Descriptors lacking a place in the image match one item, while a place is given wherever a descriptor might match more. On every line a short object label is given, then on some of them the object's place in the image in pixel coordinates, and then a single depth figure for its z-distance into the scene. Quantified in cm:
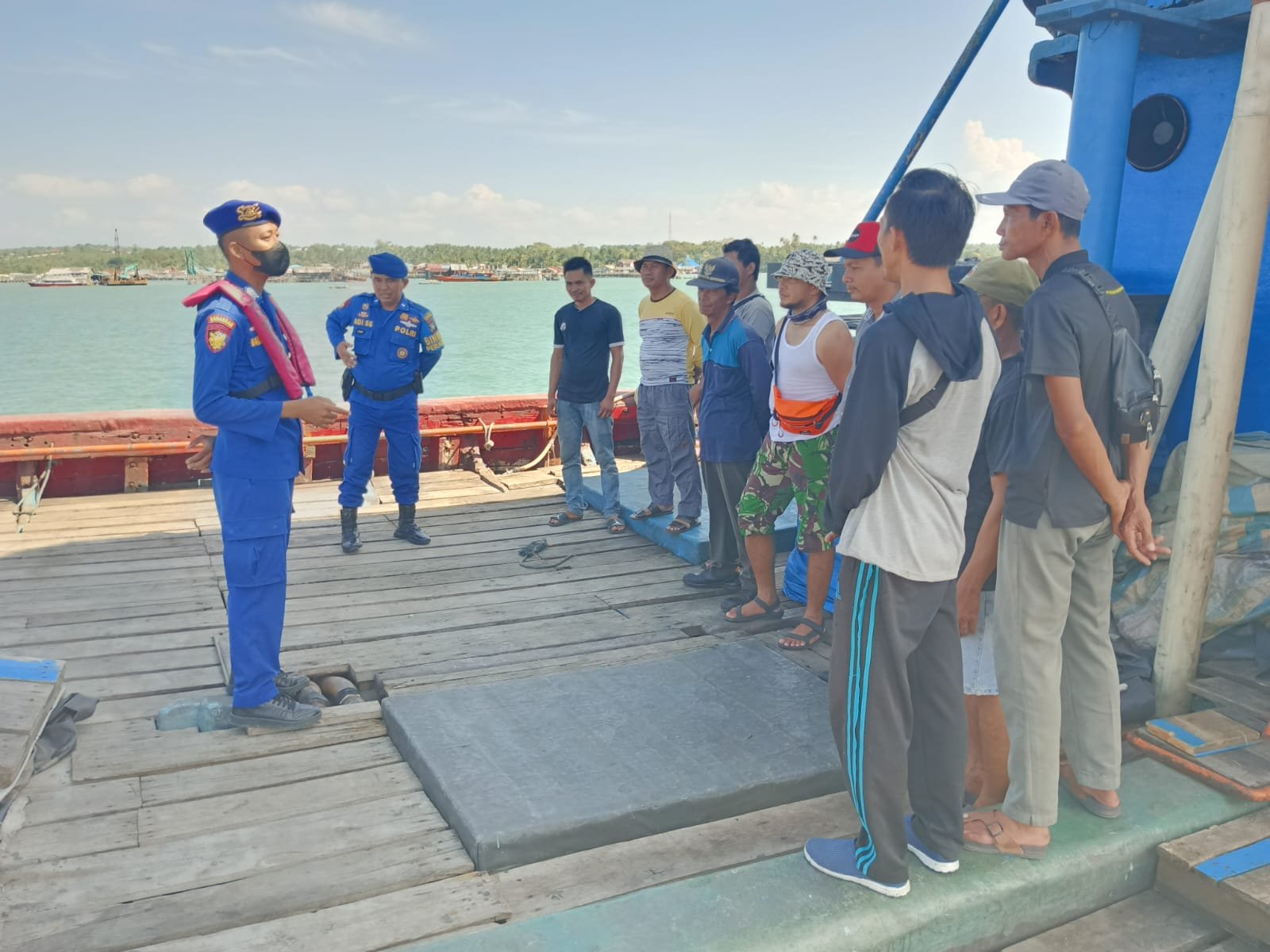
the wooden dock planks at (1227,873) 246
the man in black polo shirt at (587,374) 620
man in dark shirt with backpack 244
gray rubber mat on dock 276
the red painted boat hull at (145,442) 650
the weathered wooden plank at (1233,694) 314
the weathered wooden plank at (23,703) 292
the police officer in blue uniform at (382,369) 575
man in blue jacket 473
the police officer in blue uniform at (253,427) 326
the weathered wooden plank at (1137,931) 252
